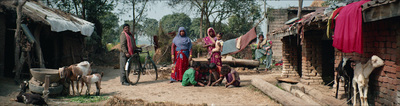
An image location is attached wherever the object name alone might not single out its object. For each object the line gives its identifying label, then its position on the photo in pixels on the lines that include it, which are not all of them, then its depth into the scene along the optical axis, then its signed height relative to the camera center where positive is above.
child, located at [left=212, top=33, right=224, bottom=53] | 8.17 +0.10
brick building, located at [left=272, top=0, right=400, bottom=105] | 3.69 +0.07
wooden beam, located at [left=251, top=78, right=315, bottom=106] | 4.37 -0.85
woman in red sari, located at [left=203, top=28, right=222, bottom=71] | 8.18 +0.07
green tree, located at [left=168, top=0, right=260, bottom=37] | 24.05 +3.81
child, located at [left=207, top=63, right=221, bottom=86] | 7.32 -0.68
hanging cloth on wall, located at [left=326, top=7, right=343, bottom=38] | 4.77 +0.51
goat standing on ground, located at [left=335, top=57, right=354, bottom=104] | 4.67 -0.43
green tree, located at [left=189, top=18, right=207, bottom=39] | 53.97 +4.10
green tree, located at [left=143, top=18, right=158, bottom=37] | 67.38 +5.60
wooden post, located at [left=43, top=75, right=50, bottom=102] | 5.00 -0.68
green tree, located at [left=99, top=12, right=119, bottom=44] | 20.71 +2.44
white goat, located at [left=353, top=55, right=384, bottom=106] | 4.16 -0.42
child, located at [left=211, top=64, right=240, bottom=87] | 7.14 -0.72
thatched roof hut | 7.61 +0.56
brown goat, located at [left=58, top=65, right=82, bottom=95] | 5.35 -0.47
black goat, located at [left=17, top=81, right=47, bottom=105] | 4.69 -0.84
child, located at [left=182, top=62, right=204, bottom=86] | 7.45 -0.73
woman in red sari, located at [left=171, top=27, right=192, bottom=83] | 8.17 -0.14
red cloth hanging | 4.01 +0.29
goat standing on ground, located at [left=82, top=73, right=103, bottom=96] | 5.65 -0.62
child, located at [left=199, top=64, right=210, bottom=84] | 7.60 -0.70
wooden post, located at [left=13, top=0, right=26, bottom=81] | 6.81 +0.20
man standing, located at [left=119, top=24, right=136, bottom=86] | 7.76 +0.02
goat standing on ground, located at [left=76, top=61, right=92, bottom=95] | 5.62 -0.37
